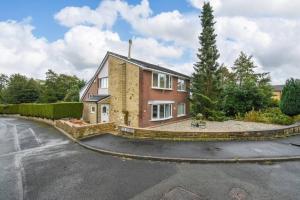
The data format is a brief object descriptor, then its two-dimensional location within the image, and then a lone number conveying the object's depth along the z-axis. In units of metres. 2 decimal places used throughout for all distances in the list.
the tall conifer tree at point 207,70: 21.55
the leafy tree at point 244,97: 22.72
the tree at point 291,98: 17.30
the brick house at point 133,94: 17.00
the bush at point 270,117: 17.62
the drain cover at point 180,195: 5.43
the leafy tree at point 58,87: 41.36
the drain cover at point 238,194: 5.34
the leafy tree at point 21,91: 48.13
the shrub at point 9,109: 39.08
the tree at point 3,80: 75.26
